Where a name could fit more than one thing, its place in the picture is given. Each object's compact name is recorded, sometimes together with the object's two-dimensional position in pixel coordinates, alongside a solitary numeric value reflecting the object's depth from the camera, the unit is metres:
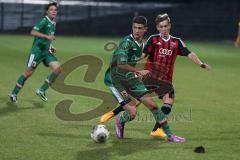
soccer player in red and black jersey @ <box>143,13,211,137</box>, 17.14
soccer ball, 15.71
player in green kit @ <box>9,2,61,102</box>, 22.91
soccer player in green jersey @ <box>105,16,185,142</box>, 15.97
